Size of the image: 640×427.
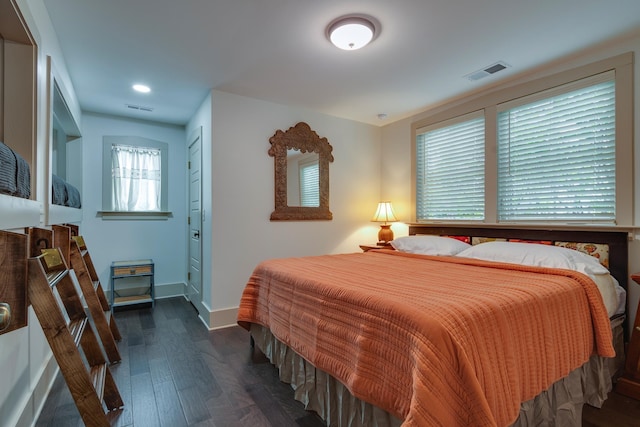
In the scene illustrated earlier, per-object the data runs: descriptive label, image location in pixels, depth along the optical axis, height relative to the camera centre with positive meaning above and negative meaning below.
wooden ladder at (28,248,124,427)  1.22 -0.56
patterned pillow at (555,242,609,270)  2.36 -0.30
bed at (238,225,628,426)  1.11 -0.57
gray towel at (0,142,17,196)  1.16 +0.19
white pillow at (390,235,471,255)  2.98 -0.32
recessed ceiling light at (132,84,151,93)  3.13 +1.32
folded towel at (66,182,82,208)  2.71 +0.19
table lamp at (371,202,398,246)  3.97 -0.07
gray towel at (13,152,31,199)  1.35 +0.18
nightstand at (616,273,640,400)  1.94 -1.02
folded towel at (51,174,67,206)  2.25 +0.20
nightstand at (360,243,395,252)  3.69 -0.40
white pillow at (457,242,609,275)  2.12 -0.33
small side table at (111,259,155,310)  3.66 -0.84
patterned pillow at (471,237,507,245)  3.04 -0.27
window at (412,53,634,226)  2.37 +0.57
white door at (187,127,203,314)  3.61 -0.07
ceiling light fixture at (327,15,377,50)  2.07 +1.27
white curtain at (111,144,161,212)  3.98 +0.51
